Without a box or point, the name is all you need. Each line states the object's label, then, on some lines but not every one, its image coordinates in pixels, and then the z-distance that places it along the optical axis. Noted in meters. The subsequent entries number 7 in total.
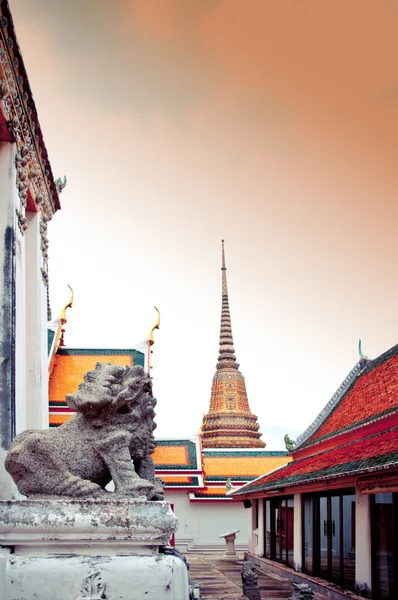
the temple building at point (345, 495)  9.98
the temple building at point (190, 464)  19.80
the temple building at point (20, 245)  6.32
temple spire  40.03
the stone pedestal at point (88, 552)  3.81
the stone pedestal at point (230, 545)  21.59
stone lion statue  4.24
